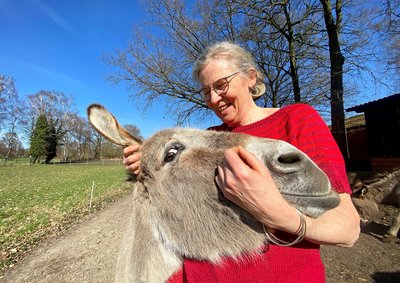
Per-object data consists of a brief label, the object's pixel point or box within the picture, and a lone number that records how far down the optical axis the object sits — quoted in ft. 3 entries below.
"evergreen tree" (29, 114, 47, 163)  208.50
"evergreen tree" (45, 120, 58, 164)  215.72
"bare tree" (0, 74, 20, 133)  161.07
